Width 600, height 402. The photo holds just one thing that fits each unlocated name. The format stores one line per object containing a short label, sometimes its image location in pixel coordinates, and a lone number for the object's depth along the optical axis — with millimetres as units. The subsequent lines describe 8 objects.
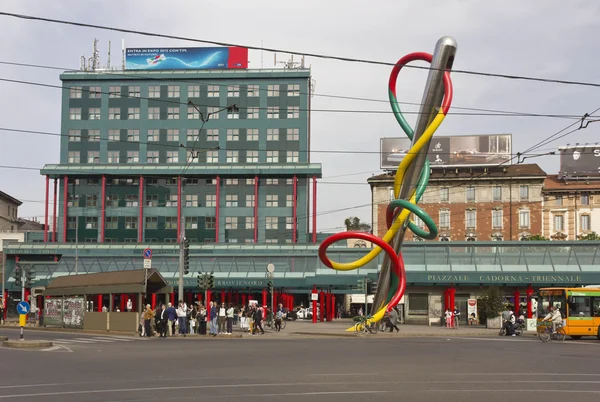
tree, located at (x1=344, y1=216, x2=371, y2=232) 135875
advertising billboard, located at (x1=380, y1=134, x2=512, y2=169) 98125
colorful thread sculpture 37500
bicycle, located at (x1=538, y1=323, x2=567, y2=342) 35031
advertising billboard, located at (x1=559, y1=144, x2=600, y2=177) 98312
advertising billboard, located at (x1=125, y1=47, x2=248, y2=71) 92312
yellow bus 37750
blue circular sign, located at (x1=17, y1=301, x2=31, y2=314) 28953
